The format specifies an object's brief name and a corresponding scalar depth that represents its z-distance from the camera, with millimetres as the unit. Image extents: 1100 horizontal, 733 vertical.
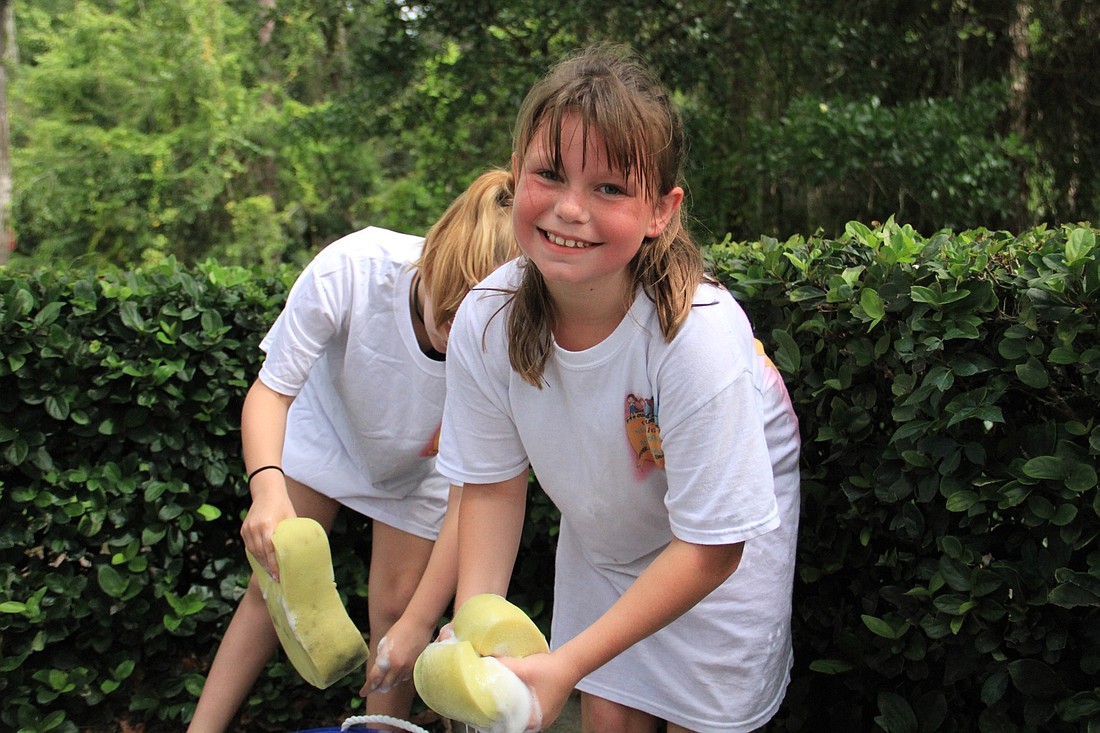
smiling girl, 1539
